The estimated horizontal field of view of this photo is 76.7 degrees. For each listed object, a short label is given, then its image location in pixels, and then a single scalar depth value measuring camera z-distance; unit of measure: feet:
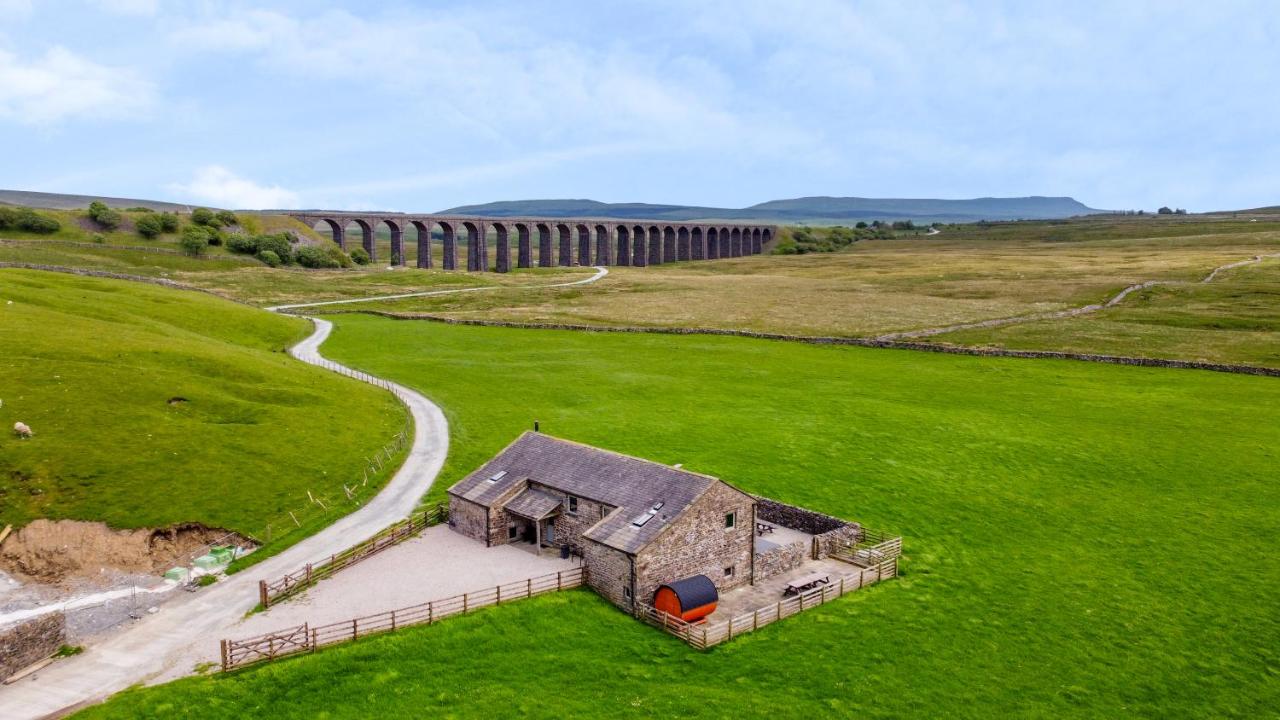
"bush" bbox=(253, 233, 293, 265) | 529.86
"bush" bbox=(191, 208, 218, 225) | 536.42
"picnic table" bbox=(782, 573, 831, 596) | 121.70
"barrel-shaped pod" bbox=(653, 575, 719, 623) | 108.99
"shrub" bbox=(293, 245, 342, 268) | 543.39
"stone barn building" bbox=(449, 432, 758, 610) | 114.11
